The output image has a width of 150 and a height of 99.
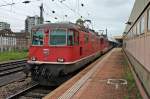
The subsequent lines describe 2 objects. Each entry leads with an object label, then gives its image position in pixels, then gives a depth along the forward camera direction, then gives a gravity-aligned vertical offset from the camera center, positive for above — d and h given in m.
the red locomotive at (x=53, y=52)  6.41 -0.29
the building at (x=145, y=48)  4.03 -0.08
